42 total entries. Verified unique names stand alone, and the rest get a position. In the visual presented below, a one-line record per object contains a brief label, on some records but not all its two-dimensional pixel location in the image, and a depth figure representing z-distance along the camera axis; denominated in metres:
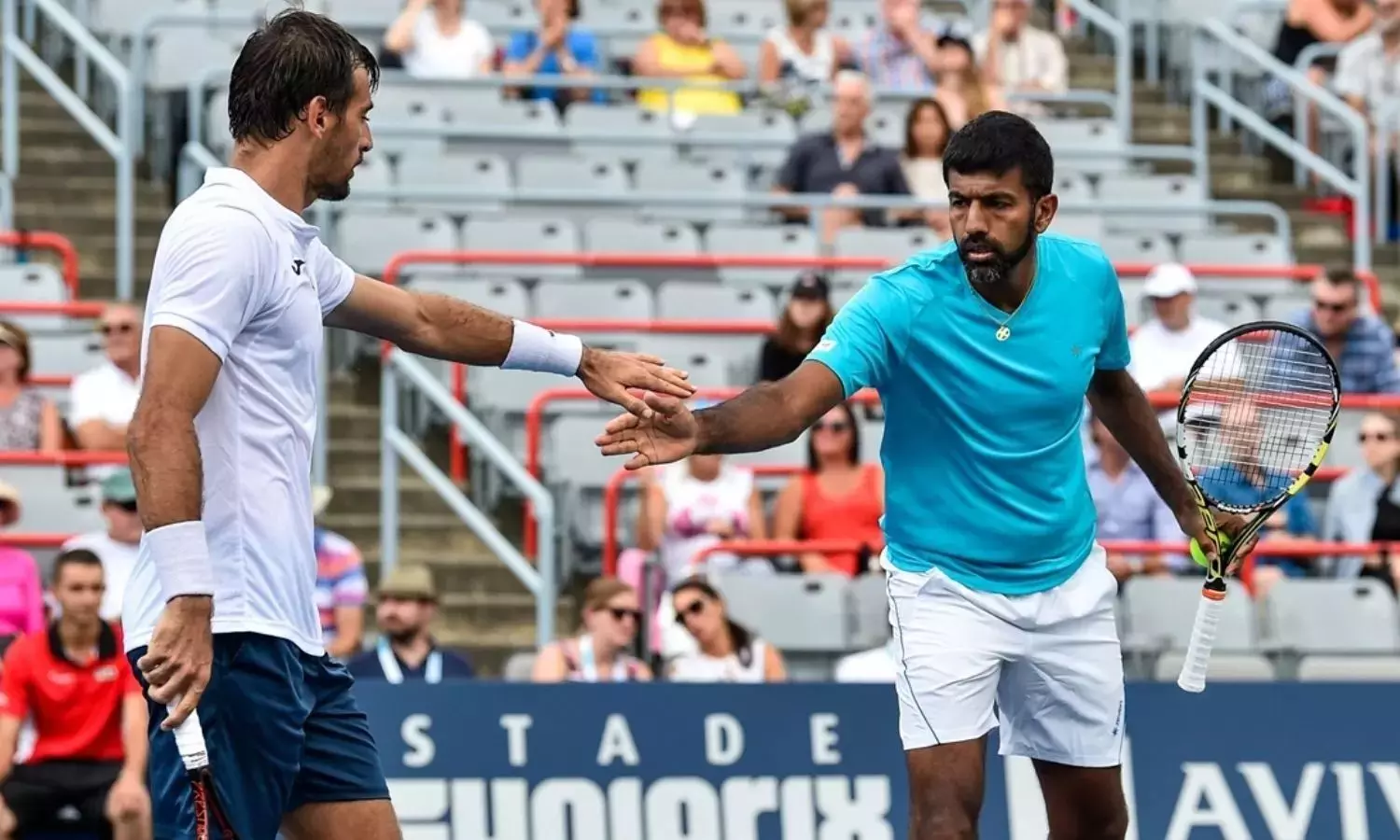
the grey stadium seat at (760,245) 13.34
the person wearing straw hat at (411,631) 9.88
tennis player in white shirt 4.75
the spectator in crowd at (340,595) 10.25
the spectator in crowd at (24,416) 11.05
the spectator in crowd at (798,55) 15.36
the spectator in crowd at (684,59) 15.13
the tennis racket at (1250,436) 6.07
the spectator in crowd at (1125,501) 11.30
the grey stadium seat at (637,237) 13.17
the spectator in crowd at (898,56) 15.52
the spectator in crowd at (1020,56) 15.66
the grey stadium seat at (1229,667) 9.88
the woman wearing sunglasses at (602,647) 9.71
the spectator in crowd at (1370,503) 11.16
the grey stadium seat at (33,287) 12.31
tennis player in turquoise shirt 6.00
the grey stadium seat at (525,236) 13.02
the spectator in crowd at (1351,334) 12.31
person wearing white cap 12.25
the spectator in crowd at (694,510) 10.88
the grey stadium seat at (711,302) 12.67
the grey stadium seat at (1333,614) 10.47
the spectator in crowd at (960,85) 14.70
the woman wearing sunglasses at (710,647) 9.69
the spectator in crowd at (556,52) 15.02
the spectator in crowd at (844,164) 13.83
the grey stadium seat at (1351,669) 9.98
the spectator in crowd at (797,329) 11.48
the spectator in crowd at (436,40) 14.70
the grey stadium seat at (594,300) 12.45
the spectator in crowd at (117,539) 9.95
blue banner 8.41
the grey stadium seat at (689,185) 13.93
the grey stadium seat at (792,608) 10.27
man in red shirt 9.10
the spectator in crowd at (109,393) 11.17
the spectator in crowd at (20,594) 9.89
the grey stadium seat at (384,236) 12.76
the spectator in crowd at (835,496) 10.93
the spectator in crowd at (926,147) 13.96
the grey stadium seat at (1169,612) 10.41
